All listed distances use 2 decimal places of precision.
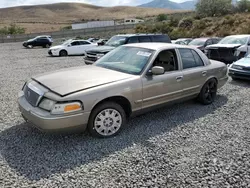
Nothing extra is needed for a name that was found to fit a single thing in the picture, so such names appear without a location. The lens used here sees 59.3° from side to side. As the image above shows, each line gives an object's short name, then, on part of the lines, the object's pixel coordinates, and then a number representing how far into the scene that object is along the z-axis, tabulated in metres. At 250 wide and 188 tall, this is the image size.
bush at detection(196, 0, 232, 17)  34.62
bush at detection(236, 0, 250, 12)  35.97
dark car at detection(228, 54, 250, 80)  7.04
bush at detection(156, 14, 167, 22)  43.96
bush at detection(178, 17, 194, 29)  29.98
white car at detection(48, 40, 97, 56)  17.05
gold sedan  3.25
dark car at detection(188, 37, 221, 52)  12.92
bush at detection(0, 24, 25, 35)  48.30
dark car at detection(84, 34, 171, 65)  10.33
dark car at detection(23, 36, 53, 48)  25.98
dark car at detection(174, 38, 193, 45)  16.08
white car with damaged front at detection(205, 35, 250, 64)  9.62
